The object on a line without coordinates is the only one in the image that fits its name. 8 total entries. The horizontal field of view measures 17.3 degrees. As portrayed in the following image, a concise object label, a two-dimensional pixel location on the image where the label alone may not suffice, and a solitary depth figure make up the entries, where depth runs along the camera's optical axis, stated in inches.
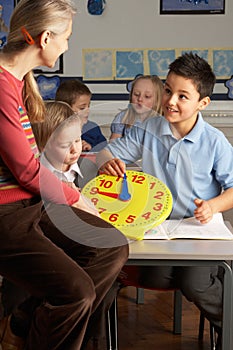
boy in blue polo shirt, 95.2
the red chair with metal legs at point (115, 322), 102.3
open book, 87.9
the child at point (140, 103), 101.2
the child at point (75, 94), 143.2
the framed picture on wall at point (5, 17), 162.9
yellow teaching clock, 87.3
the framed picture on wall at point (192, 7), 161.0
